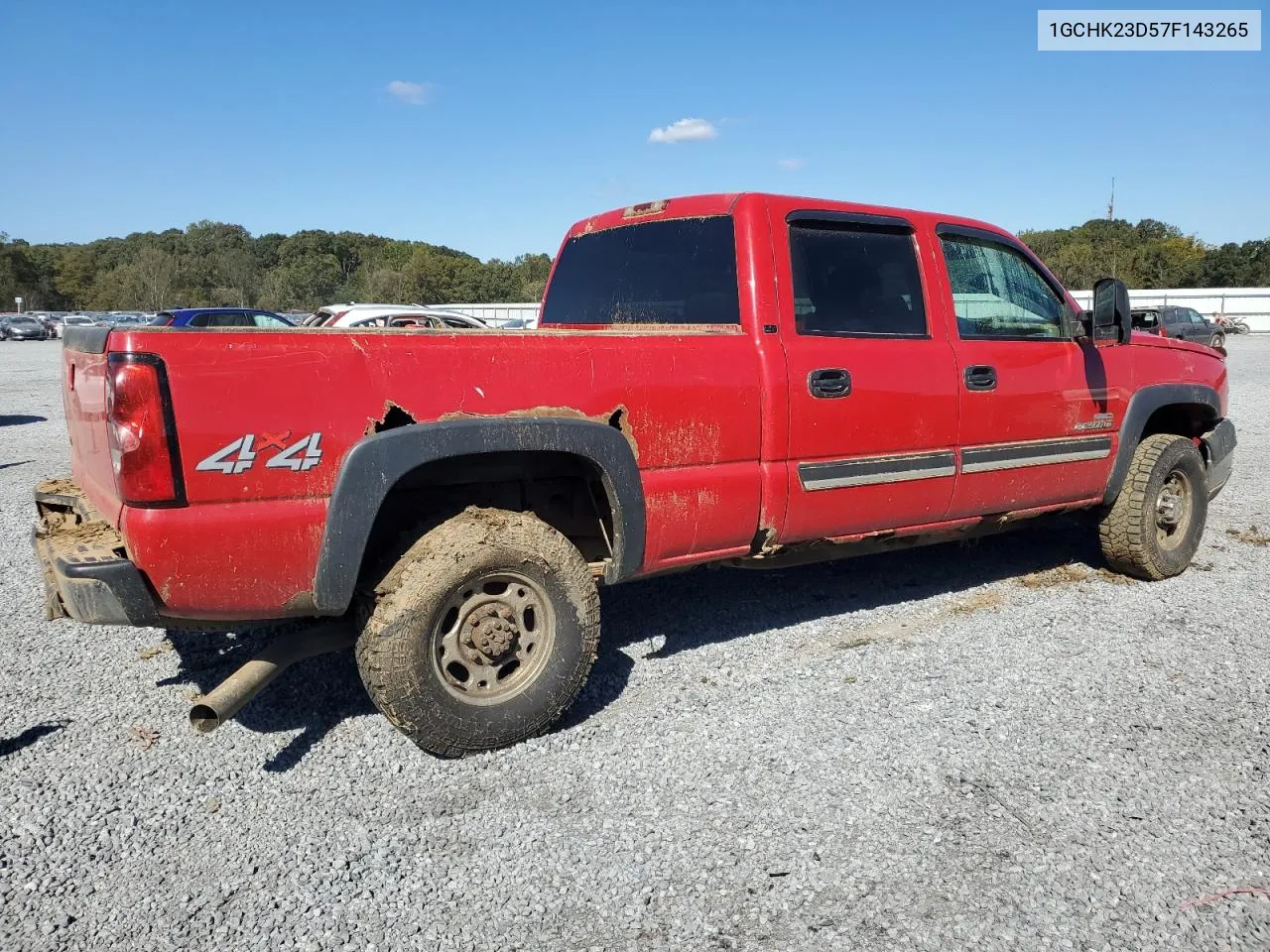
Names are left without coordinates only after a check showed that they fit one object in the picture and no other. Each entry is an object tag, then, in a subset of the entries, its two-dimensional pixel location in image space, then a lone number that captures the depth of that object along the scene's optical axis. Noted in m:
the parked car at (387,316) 15.55
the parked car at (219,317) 18.22
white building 50.88
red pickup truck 2.75
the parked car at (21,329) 44.97
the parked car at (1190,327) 30.12
